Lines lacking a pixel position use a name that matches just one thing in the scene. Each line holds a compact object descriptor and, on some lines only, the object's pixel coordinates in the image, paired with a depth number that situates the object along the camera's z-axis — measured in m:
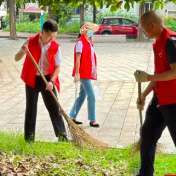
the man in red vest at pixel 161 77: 4.01
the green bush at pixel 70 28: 39.88
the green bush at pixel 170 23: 36.00
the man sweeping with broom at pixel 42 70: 5.75
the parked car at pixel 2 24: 46.06
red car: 33.16
